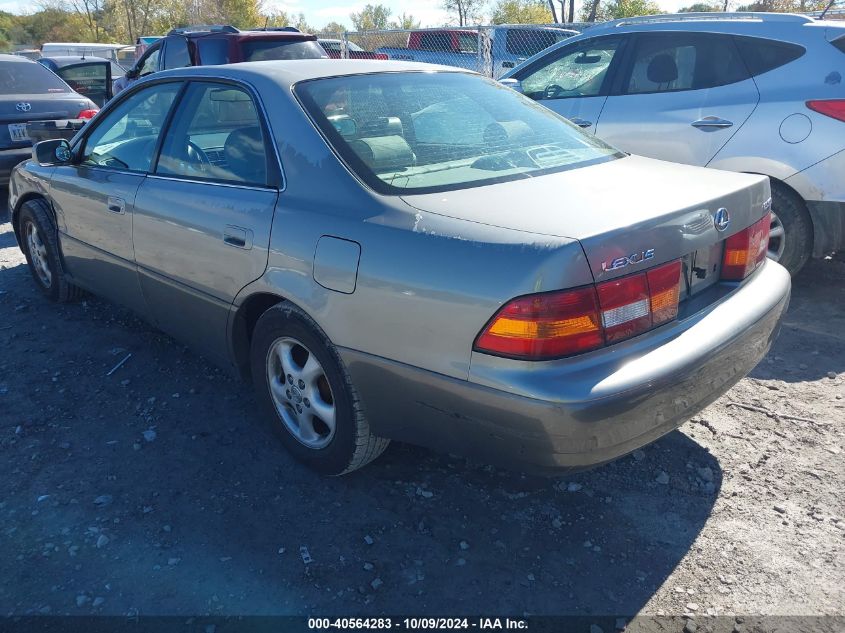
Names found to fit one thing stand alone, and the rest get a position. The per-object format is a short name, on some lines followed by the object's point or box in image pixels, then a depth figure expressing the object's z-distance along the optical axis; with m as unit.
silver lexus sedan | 2.14
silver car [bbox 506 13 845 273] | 4.57
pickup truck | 12.96
